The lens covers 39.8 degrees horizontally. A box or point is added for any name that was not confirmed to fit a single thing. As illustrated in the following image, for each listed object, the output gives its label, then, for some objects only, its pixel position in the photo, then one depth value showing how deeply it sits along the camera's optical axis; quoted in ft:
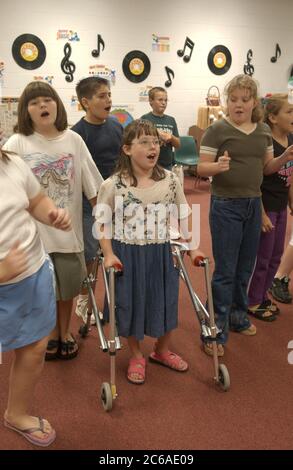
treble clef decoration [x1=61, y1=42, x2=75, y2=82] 19.44
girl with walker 6.12
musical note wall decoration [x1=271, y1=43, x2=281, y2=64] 23.62
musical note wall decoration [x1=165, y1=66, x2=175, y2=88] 21.90
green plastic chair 20.94
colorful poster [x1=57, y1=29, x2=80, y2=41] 19.10
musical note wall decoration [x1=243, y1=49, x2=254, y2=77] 23.21
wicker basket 23.08
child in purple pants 7.60
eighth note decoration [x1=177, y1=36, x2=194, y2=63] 21.76
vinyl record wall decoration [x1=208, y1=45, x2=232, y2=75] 22.49
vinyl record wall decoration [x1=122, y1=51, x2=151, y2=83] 20.86
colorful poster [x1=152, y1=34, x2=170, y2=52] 21.11
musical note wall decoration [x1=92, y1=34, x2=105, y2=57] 19.91
